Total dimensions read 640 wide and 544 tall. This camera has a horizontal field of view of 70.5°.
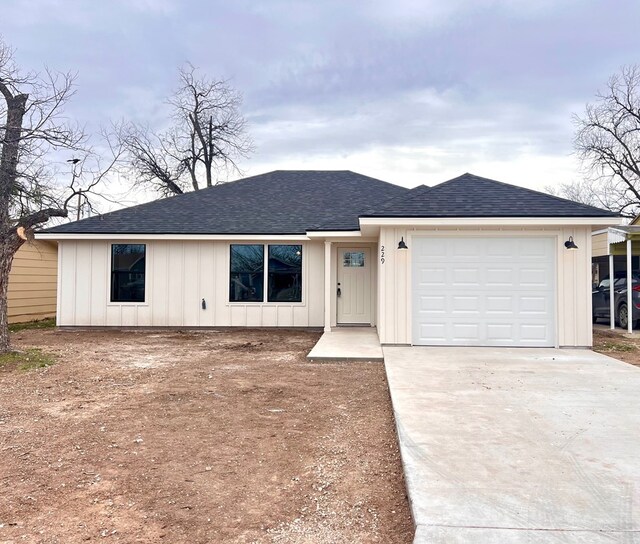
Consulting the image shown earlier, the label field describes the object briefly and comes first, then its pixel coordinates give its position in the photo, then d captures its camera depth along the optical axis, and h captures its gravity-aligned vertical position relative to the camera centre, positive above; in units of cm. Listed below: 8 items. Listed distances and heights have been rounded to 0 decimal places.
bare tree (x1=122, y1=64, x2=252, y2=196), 2742 +901
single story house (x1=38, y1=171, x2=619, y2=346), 819 +53
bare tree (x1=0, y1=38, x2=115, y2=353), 754 +235
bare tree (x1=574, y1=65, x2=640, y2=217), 2452 +815
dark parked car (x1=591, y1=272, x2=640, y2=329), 1183 -46
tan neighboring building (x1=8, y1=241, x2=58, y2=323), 1341 +5
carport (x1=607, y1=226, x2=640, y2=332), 1129 +114
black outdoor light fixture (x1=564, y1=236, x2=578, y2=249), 790 +70
